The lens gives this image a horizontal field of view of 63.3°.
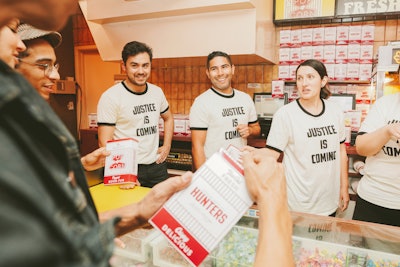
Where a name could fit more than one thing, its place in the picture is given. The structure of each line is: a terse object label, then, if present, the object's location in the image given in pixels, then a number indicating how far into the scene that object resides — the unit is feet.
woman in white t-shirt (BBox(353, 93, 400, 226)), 6.48
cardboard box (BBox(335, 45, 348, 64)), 11.37
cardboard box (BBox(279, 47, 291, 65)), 12.15
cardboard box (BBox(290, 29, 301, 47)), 12.08
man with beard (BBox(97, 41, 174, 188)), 9.13
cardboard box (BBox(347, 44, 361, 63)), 11.25
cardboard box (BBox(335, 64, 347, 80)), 11.43
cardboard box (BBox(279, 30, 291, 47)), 12.21
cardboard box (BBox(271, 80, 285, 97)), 12.17
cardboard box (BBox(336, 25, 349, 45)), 11.43
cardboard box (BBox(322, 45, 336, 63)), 11.49
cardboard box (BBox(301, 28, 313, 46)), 11.87
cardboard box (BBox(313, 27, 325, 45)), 11.74
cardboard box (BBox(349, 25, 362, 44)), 11.25
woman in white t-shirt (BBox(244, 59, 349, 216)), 7.47
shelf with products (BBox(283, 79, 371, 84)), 11.59
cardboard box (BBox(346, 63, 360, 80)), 11.33
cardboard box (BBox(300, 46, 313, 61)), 11.86
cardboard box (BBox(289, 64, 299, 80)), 12.14
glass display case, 4.42
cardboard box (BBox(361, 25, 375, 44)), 11.12
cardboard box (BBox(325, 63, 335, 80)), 11.55
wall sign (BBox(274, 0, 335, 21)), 11.81
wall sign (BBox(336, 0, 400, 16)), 11.14
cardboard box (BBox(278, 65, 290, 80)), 12.23
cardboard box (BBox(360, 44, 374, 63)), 11.15
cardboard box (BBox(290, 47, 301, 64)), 12.01
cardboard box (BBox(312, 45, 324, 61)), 11.66
